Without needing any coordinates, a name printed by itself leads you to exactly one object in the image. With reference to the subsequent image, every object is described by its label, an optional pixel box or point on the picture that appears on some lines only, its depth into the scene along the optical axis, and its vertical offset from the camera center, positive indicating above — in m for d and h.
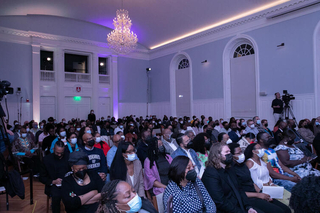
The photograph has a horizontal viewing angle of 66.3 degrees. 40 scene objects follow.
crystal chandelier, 10.86 +3.29
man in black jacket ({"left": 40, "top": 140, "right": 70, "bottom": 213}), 3.33 -0.82
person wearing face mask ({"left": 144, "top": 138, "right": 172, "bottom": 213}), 3.23 -0.88
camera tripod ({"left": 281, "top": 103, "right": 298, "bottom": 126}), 10.08 -0.20
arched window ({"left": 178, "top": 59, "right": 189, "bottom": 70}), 15.33 +2.85
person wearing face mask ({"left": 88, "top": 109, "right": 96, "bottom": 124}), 14.64 -0.36
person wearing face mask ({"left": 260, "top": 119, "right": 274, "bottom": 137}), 7.03 -0.56
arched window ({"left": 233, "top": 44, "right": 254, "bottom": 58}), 12.09 +2.90
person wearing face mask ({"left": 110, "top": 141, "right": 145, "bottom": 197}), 3.14 -0.76
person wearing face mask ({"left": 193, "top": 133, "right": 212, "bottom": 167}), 4.44 -0.71
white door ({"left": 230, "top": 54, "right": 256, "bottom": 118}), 11.95 +1.08
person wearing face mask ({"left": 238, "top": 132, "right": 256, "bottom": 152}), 5.37 -0.71
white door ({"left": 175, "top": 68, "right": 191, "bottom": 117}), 15.10 +1.03
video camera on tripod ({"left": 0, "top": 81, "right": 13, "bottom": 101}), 3.70 +0.38
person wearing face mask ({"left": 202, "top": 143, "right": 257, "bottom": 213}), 2.54 -0.81
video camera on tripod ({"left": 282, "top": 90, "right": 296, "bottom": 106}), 9.92 +0.38
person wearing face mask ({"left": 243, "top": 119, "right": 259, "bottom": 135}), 6.93 -0.58
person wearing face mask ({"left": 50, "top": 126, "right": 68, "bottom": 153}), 5.42 -0.50
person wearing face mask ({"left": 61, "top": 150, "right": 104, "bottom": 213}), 2.46 -0.81
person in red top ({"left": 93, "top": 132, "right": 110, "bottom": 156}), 4.46 -0.68
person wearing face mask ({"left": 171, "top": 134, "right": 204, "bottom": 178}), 3.92 -0.65
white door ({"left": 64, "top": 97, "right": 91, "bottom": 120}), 14.93 +0.14
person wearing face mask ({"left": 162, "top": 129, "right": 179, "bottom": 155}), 5.02 -0.71
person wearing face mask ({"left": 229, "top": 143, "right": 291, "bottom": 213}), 2.84 -1.05
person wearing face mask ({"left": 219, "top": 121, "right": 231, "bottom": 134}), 7.39 -0.62
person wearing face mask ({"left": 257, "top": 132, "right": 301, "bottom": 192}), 3.72 -0.97
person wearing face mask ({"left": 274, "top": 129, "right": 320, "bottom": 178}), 4.09 -0.84
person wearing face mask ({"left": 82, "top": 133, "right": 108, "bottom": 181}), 3.62 -0.69
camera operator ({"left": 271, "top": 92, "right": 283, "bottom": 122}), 10.13 +0.02
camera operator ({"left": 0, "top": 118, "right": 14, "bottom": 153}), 3.45 -0.41
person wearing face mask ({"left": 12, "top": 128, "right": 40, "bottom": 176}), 5.65 -0.93
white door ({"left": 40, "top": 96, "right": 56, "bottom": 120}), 14.08 +0.21
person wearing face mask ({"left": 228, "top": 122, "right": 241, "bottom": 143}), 6.45 -0.74
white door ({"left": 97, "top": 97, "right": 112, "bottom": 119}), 16.05 +0.18
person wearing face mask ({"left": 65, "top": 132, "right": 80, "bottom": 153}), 4.41 -0.60
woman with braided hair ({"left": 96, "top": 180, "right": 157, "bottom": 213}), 1.78 -0.67
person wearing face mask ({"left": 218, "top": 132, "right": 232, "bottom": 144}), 4.99 -0.61
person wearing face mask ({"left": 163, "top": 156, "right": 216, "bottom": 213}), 2.20 -0.77
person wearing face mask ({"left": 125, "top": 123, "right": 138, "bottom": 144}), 5.78 -0.66
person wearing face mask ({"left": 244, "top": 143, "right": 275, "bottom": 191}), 3.31 -0.80
